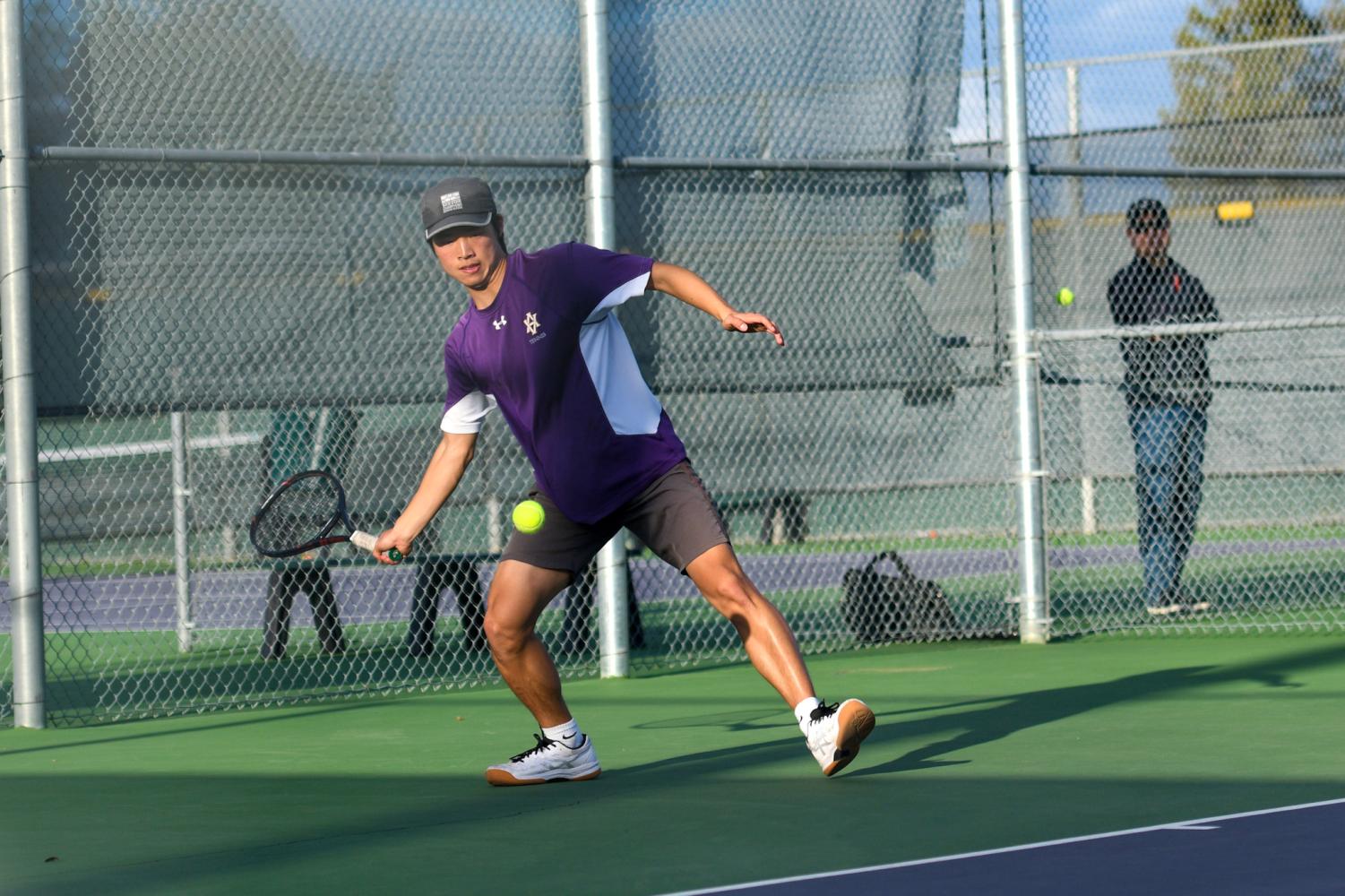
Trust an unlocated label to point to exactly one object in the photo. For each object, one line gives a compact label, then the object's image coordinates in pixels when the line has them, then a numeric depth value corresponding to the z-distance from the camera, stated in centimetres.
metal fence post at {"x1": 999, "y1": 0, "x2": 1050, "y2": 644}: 1927
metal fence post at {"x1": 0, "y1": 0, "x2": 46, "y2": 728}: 1500
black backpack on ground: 1948
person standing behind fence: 2050
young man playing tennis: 1114
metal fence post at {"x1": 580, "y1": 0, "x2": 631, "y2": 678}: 1741
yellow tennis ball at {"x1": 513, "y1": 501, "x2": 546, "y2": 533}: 1133
